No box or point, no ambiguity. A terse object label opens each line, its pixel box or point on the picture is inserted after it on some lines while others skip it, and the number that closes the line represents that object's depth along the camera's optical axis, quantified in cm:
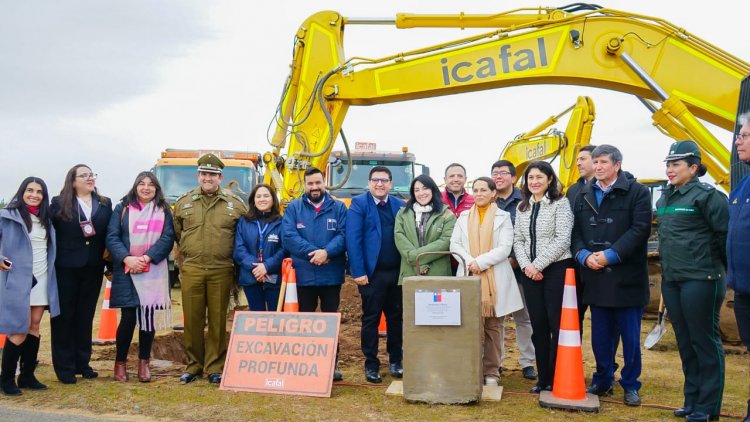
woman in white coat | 532
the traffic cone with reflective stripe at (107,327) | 779
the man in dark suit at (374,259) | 569
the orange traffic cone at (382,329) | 822
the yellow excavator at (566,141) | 1102
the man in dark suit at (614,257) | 486
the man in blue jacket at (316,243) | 574
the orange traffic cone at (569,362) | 482
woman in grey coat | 513
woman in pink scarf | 566
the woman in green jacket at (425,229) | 551
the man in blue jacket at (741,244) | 392
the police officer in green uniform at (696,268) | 437
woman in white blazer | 507
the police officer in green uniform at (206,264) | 578
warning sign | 520
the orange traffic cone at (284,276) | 560
